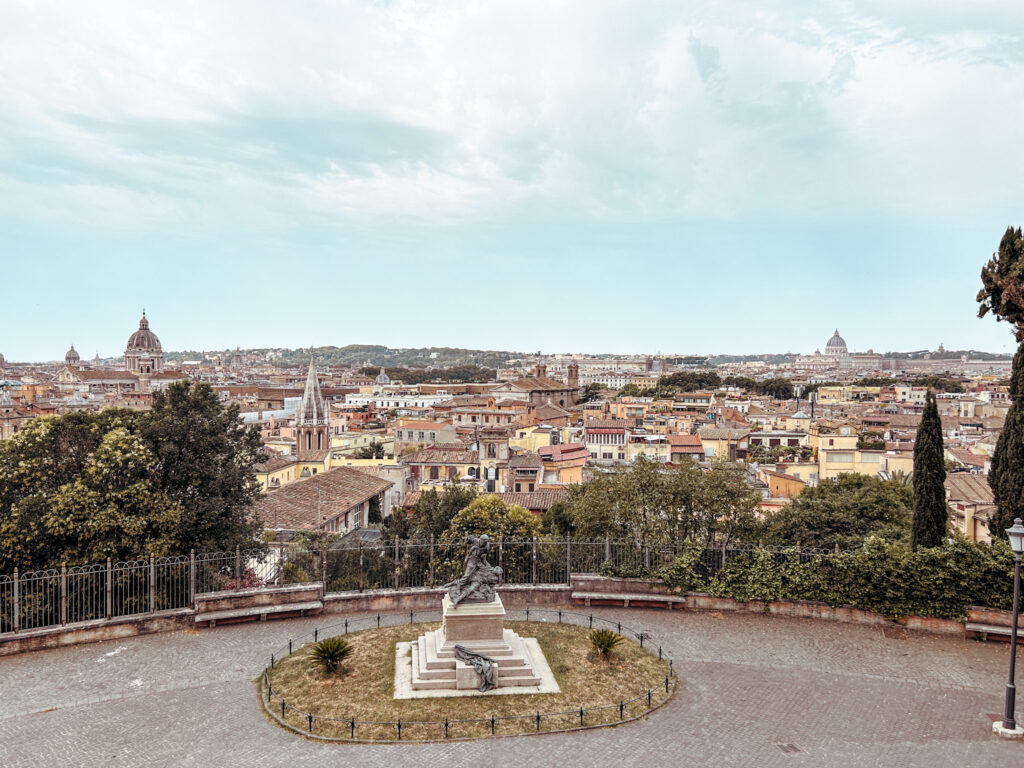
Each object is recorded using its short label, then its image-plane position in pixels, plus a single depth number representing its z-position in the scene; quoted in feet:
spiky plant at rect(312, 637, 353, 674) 36.11
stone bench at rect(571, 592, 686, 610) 47.47
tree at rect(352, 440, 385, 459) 175.68
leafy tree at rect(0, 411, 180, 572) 45.42
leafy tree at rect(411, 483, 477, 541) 87.56
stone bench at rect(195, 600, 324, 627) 43.09
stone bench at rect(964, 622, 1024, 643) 41.57
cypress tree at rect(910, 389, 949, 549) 51.16
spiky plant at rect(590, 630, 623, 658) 38.34
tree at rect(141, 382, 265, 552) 52.29
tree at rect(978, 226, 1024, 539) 50.16
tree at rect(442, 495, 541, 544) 72.59
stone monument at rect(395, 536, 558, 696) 35.24
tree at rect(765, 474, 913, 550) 70.46
